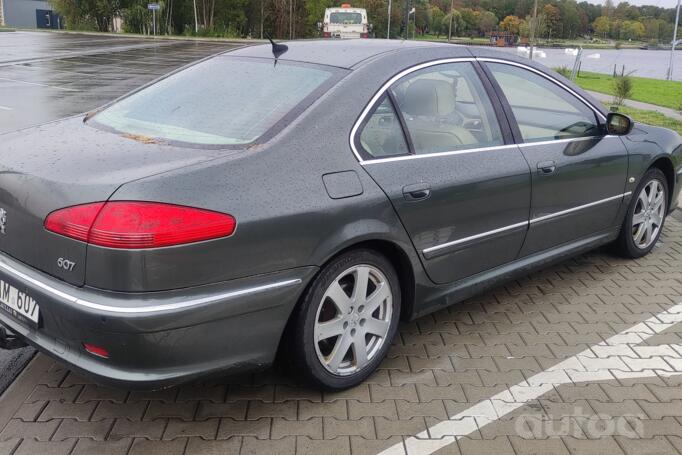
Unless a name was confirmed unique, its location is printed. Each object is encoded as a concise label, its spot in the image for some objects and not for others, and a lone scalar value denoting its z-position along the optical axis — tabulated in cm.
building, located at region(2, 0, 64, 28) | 6981
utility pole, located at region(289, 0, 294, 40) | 5784
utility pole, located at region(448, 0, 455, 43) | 6430
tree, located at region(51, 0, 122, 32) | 5300
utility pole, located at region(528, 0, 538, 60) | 2060
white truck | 3756
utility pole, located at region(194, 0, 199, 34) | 5289
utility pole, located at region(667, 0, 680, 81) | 3312
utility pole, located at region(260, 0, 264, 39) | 5712
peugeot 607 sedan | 246
